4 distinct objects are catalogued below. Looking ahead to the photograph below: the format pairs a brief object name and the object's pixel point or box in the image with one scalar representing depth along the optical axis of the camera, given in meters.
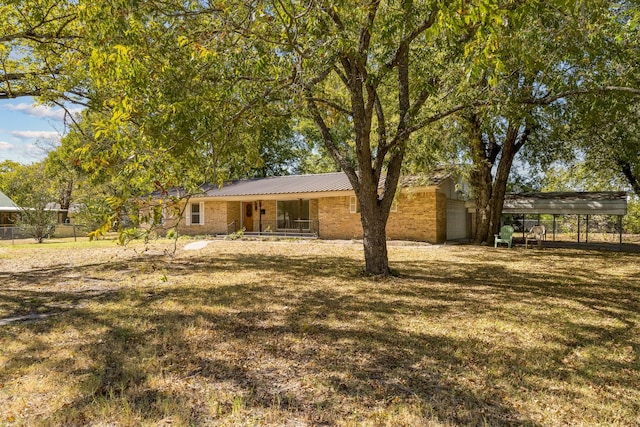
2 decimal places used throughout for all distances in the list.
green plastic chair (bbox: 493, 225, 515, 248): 18.05
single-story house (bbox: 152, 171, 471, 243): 19.61
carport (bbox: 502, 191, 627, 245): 18.86
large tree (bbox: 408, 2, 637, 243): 5.94
